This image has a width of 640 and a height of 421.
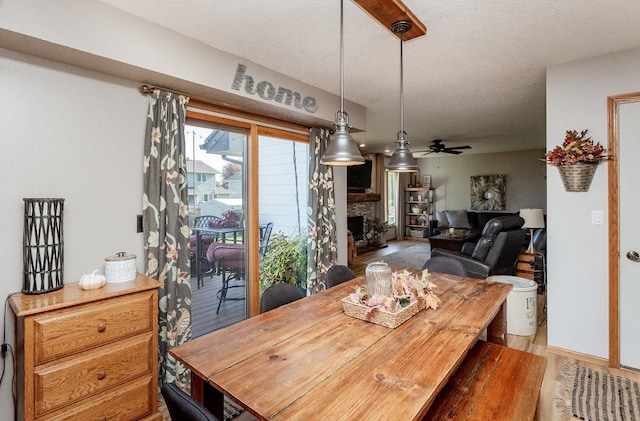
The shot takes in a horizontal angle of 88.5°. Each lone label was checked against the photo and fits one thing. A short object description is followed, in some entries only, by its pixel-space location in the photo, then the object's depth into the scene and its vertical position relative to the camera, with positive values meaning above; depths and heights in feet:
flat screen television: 26.55 +2.65
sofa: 27.78 -0.91
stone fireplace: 26.67 -0.14
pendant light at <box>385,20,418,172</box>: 7.79 +1.18
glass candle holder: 5.98 -1.31
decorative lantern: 5.95 -0.63
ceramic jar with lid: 6.77 -1.17
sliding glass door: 9.66 +0.07
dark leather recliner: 13.34 -1.75
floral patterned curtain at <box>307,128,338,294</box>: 12.62 -0.17
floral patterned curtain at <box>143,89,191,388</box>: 7.94 -0.27
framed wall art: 28.17 +1.45
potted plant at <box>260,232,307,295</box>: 11.74 -1.95
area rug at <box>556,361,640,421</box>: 6.94 -4.30
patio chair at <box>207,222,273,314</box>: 10.28 -1.69
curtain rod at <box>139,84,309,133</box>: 7.96 +3.02
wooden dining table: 3.40 -1.96
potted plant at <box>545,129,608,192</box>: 8.53 +1.29
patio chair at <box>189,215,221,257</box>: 9.55 -0.75
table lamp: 13.76 -0.42
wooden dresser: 5.33 -2.52
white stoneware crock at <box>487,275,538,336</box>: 10.82 -3.39
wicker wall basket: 8.58 +0.86
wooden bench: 4.46 -2.75
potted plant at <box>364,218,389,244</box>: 28.73 -1.81
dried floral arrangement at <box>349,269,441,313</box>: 5.52 -1.57
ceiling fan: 21.85 +4.11
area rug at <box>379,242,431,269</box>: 22.49 -3.56
